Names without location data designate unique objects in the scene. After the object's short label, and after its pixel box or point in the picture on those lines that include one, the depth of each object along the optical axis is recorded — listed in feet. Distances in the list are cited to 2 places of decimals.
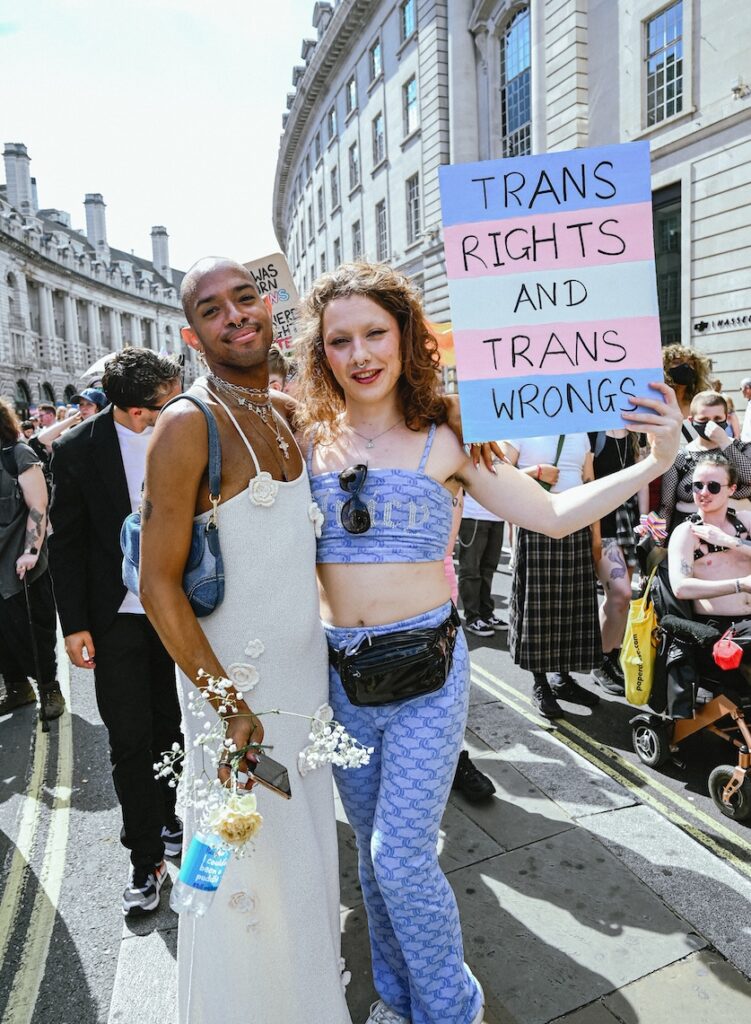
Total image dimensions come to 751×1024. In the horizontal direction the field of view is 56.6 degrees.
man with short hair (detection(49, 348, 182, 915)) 9.17
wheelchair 10.57
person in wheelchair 11.59
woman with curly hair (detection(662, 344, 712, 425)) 16.31
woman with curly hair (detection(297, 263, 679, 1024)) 6.10
